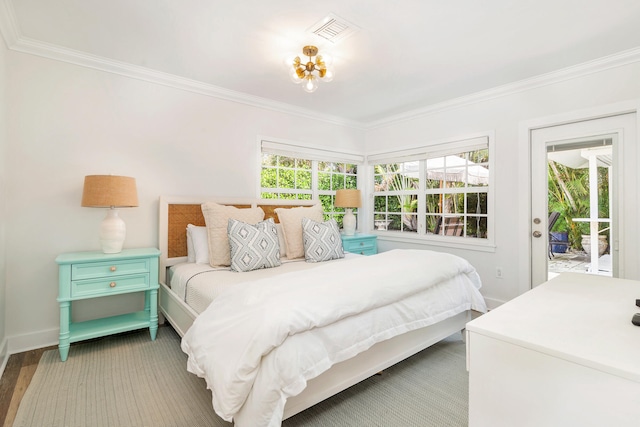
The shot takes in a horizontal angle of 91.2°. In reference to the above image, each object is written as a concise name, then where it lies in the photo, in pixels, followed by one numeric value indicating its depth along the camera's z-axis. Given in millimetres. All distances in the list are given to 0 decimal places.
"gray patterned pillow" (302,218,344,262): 2973
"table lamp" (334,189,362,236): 4227
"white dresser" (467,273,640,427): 766
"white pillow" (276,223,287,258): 3131
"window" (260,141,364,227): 3865
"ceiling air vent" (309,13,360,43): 2125
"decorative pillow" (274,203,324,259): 3064
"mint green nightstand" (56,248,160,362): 2277
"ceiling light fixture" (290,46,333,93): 2420
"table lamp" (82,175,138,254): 2406
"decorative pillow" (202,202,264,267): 2684
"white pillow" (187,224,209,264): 2828
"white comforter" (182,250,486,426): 1329
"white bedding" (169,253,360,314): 2064
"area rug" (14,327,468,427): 1666
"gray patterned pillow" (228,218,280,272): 2529
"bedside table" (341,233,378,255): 3969
